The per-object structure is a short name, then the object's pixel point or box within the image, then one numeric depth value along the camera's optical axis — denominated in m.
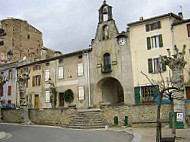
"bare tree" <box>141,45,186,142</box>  13.65
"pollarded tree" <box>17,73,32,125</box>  22.12
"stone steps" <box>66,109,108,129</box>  17.72
